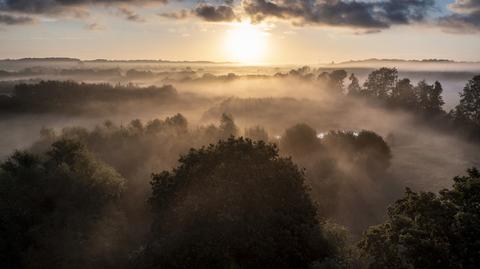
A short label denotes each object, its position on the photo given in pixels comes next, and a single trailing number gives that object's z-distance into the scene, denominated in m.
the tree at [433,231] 23.83
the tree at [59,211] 37.00
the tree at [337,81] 189.62
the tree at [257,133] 87.25
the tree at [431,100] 122.44
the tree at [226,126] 84.25
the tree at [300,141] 80.38
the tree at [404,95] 130.25
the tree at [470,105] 107.19
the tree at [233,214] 30.50
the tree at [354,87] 167.75
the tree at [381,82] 150.96
